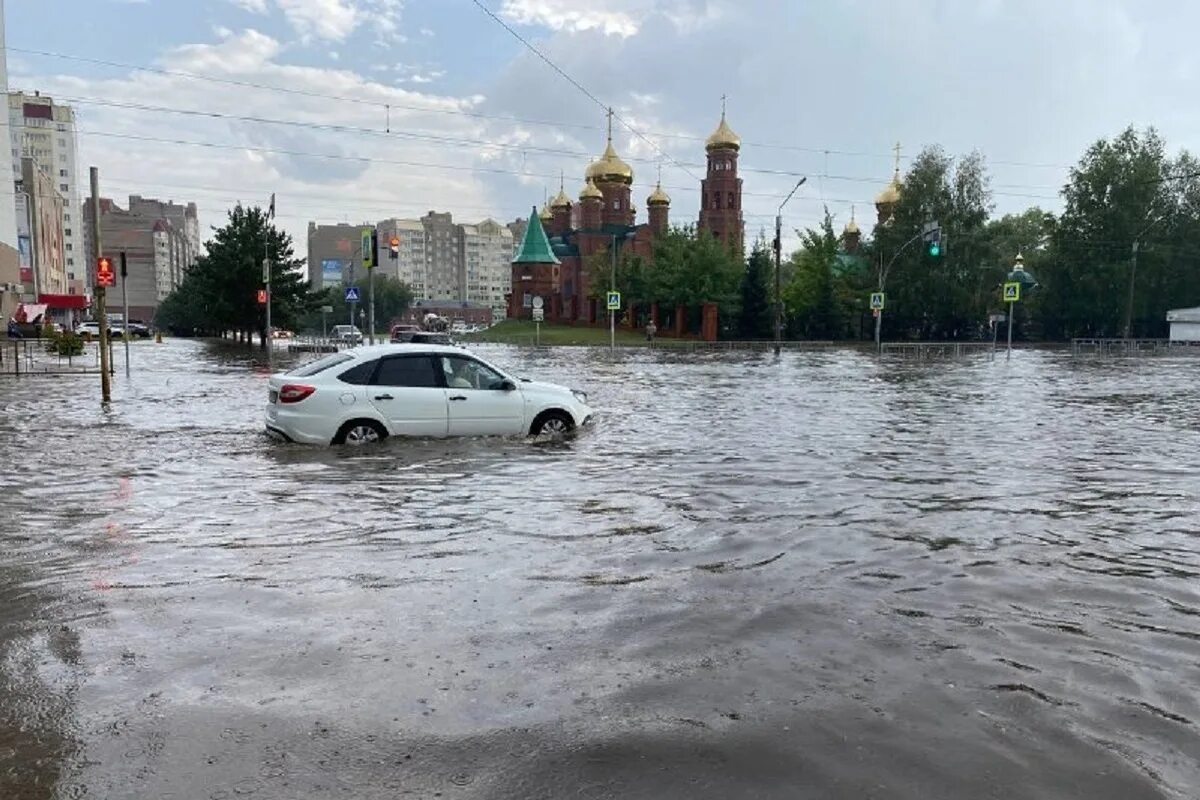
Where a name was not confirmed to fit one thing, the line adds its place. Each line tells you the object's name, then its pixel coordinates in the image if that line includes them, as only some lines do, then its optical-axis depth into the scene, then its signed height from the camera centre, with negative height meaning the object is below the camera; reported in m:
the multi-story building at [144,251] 157.25 +10.46
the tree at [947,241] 72.00 +6.14
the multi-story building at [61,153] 147.38 +25.17
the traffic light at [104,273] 18.91 +0.77
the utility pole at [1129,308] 66.26 +1.09
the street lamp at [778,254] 50.39 +3.62
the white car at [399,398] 12.23 -1.13
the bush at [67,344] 34.25 -1.25
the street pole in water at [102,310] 18.58 +0.01
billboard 95.56 +4.51
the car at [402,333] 42.24 -0.97
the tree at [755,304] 70.44 +1.09
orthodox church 87.06 +8.50
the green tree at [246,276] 53.75 +2.10
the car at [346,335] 52.01 -1.38
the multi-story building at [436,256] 186.12 +12.13
